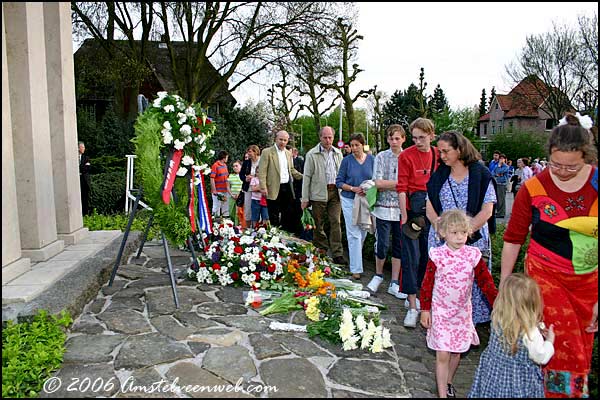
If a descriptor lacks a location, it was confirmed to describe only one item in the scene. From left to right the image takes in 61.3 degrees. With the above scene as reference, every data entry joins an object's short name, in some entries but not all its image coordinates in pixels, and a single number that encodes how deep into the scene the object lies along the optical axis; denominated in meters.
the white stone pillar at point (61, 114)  6.13
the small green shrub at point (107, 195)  12.90
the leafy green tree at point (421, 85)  19.11
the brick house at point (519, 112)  32.12
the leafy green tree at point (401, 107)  38.97
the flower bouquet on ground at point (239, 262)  5.82
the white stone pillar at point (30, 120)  5.03
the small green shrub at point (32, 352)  3.32
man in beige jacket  8.61
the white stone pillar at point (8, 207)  4.41
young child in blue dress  2.93
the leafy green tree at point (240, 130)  21.75
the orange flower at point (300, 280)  5.76
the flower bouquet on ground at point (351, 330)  4.16
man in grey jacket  7.74
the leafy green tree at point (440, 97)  44.77
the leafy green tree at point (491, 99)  69.44
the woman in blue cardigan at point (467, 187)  4.26
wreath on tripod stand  4.86
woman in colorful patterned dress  2.97
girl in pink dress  3.58
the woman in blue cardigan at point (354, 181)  6.91
